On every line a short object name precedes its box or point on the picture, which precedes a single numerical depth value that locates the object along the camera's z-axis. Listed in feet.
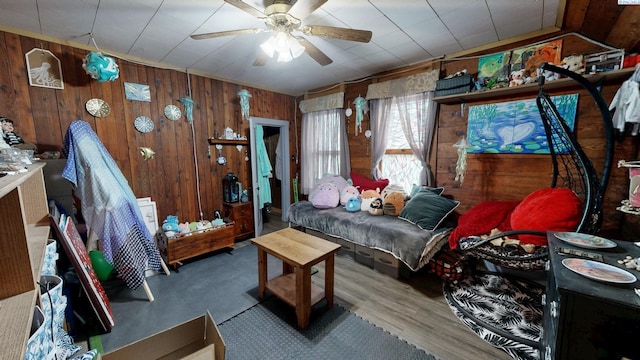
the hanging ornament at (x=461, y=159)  8.50
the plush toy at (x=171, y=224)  9.31
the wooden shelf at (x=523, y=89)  6.08
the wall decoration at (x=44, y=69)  7.22
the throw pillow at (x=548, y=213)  5.93
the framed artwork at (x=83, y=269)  5.72
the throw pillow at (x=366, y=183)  11.14
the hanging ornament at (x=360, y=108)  11.62
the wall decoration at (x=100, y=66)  7.27
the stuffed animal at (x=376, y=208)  9.89
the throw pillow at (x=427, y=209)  8.39
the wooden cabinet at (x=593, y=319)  2.67
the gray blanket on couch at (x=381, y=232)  7.73
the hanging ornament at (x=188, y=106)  10.16
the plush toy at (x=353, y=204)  10.49
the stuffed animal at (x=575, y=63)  6.54
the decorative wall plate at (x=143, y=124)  9.24
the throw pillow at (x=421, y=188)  9.39
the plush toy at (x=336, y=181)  11.95
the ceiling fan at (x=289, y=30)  4.79
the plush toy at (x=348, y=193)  11.20
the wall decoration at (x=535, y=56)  7.09
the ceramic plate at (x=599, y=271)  3.02
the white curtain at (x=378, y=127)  10.94
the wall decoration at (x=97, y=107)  8.23
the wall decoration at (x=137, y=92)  8.93
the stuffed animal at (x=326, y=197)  11.22
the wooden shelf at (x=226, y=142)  11.28
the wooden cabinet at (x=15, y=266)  2.24
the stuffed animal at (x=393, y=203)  9.61
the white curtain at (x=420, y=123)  9.59
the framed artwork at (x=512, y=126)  7.19
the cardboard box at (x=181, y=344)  4.19
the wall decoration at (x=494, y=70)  7.88
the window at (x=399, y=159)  10.72
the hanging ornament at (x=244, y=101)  11.69
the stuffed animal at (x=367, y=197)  10.44
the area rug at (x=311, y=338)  5.39
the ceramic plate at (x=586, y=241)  3.98
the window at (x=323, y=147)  12.69
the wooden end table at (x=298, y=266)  5.99
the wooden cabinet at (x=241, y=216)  11.67
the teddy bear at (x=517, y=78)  7.41
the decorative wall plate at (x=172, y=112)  9.92
